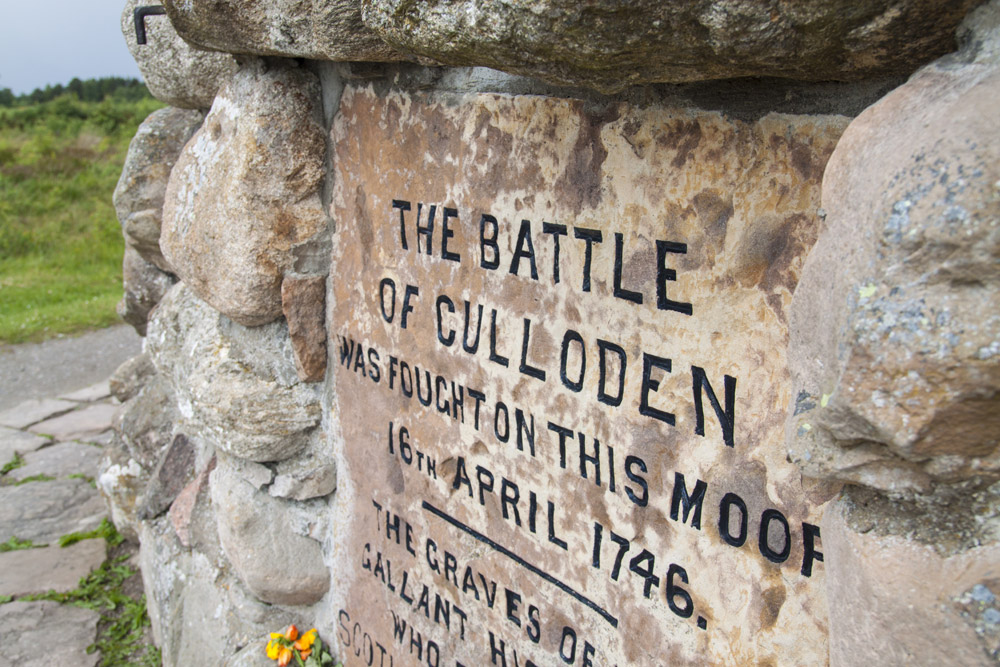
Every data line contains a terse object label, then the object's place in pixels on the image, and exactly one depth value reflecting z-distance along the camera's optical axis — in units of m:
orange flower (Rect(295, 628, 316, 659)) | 2.07
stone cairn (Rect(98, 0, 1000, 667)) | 0.64
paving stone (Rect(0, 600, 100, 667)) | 2.41
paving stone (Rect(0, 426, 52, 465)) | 3.65
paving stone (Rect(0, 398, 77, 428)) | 4.02
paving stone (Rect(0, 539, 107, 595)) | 2.72
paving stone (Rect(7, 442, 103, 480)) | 3.46
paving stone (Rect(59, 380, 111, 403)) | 4.30
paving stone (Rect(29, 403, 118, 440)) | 3.87
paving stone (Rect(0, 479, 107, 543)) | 3.06
